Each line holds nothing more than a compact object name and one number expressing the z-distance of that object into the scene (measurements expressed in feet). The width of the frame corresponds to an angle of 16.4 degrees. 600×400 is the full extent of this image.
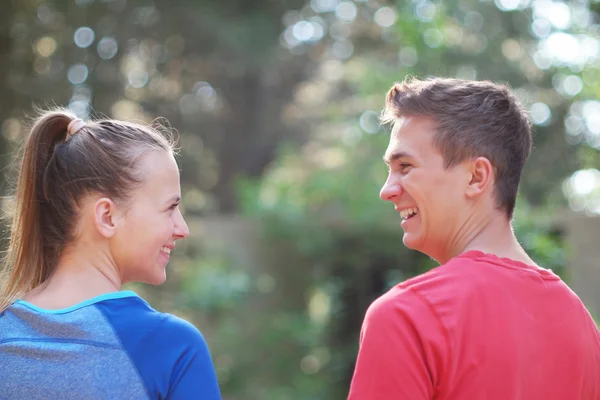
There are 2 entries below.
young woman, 8.85
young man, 8.76
